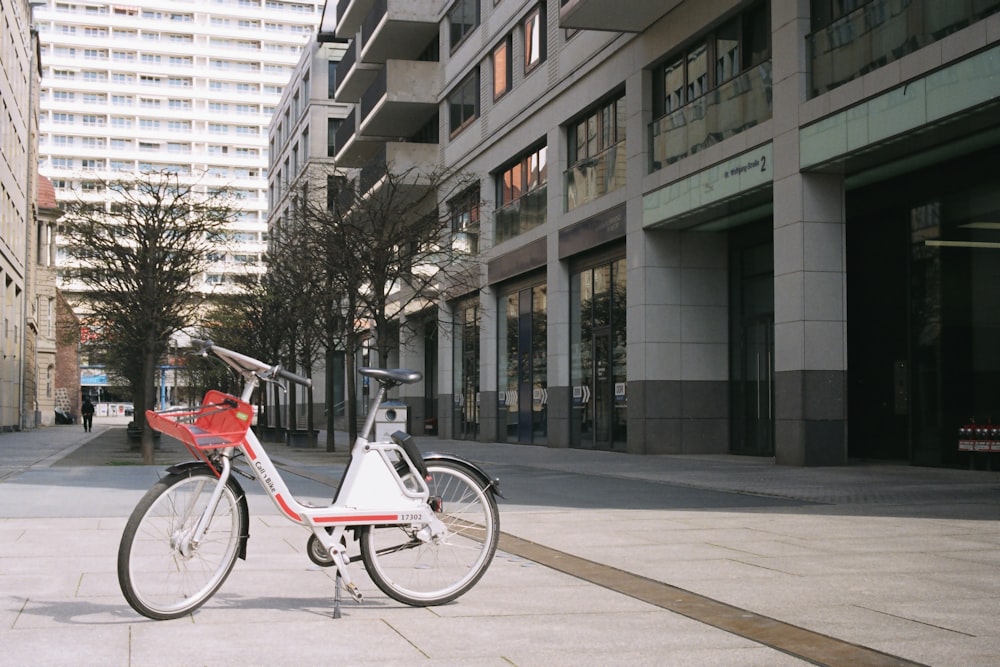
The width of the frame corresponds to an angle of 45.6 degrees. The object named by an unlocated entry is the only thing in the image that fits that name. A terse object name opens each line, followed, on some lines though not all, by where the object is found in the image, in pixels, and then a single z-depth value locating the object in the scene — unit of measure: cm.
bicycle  541
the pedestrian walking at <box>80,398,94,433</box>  5531
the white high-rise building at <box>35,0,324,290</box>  12812
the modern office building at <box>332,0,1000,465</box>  1653
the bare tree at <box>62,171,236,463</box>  2159
